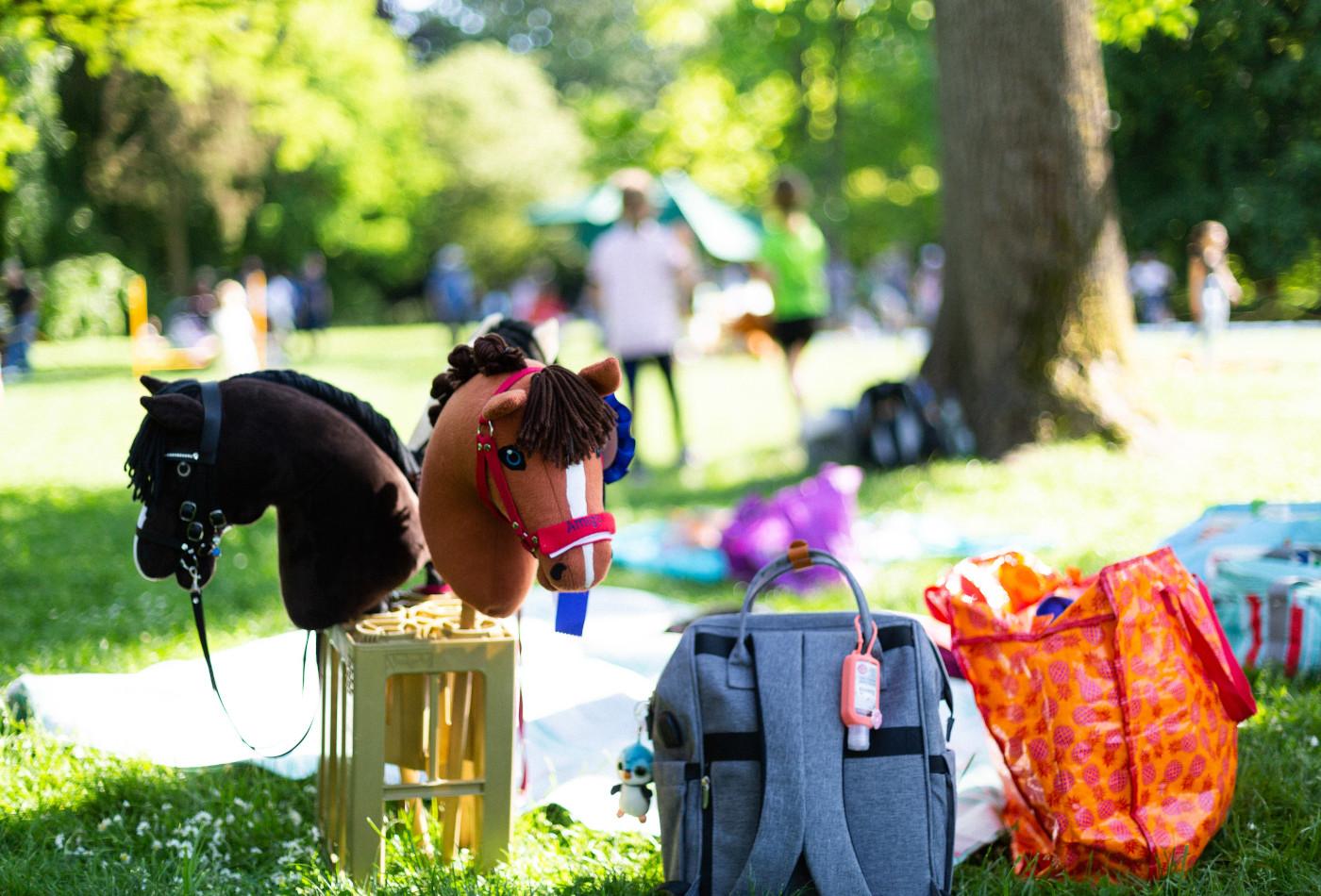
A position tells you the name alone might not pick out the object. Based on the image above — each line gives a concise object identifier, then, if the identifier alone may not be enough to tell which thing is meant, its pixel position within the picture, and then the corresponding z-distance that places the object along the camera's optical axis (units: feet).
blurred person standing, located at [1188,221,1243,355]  30.07
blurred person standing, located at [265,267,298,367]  72.59
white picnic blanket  10.80
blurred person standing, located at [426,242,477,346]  78.18
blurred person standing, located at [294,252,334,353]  75.10
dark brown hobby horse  8.46
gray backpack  7.74
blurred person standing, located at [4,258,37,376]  58.70
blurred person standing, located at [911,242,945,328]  81.10
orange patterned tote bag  8.74
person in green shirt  29.58
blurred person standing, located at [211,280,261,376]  48.32
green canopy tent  65.87
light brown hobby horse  7.80
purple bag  18.17
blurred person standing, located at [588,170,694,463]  28.19
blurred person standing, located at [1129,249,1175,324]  42.86
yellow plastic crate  8.68
